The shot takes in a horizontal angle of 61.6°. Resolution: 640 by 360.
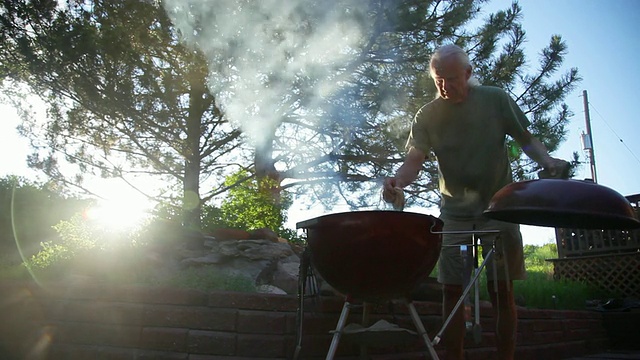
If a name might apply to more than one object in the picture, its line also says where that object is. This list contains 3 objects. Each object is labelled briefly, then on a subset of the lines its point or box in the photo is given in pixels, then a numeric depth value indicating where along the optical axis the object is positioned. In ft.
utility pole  53.42
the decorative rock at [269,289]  12.91
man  7.76
